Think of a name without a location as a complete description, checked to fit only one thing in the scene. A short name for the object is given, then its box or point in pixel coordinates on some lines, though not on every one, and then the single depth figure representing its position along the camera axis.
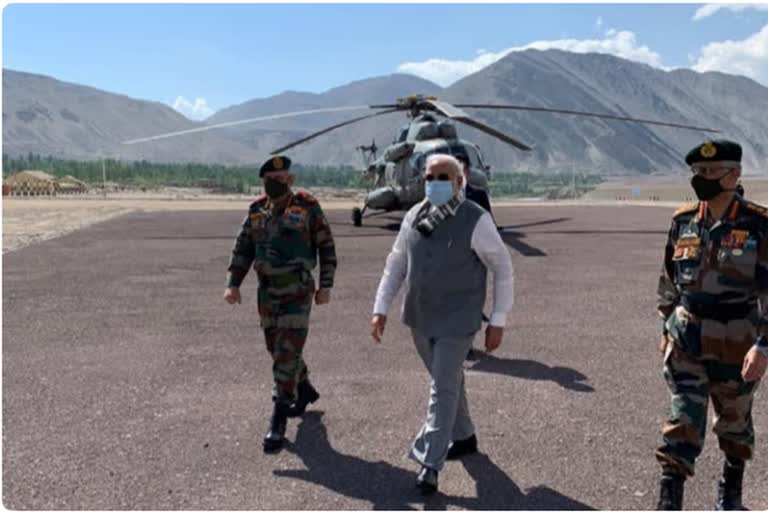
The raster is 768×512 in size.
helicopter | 16.30
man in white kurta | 4.43
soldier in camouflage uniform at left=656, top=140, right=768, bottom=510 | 3.87
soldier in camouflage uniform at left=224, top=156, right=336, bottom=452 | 5.27
